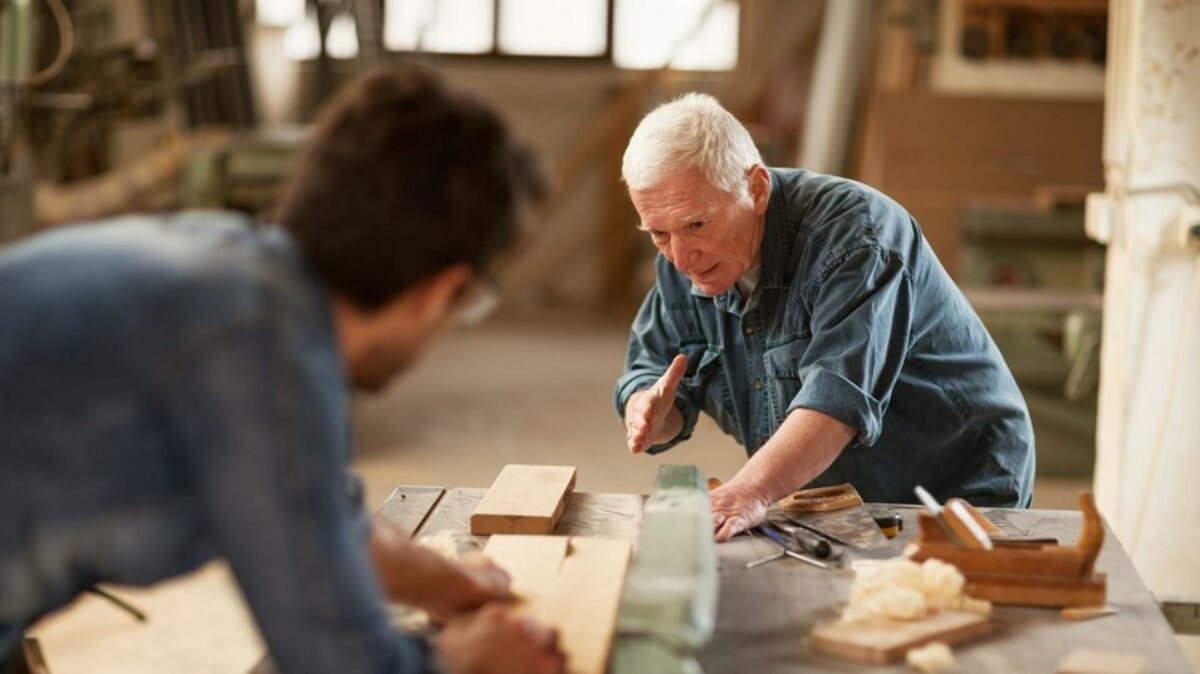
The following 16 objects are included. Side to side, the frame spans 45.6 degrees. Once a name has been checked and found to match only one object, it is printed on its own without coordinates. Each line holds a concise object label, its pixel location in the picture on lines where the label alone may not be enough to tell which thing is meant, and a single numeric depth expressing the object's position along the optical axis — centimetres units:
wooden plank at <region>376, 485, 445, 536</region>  233
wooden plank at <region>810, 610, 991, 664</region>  178
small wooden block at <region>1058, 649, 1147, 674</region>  172
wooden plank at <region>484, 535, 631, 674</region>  172
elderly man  247
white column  363
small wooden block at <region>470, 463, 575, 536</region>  225
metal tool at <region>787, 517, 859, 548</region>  225
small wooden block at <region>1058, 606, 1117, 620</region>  195
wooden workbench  181
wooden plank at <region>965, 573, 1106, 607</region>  198
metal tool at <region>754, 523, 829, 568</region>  217
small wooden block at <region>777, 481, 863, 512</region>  241
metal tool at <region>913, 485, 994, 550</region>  204
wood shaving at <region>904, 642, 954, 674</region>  175
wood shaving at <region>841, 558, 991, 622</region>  189
